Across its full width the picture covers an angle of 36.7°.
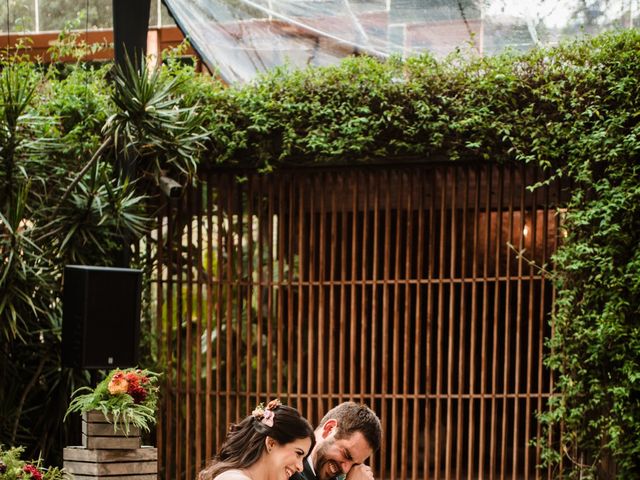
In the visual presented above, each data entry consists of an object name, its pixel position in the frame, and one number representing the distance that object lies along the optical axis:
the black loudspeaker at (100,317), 5.89
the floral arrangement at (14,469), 3.74
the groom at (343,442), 3.56
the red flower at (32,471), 3.83
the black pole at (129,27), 6.39
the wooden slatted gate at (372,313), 6.62
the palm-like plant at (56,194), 6.17
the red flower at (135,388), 4.64
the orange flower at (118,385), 4.60
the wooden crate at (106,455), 4.71
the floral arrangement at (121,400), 4.60
